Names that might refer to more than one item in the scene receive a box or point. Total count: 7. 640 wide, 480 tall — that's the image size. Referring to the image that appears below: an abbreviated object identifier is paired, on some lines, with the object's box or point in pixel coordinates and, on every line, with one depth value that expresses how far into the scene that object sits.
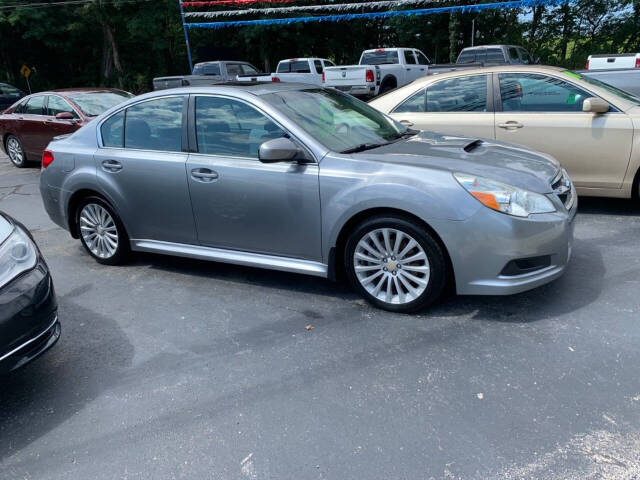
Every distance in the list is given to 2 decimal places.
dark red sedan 10.11
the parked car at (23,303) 2.86
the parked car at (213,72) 17.73
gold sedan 5.57
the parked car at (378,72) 18.70
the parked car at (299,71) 21.77
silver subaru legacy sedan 3.56
